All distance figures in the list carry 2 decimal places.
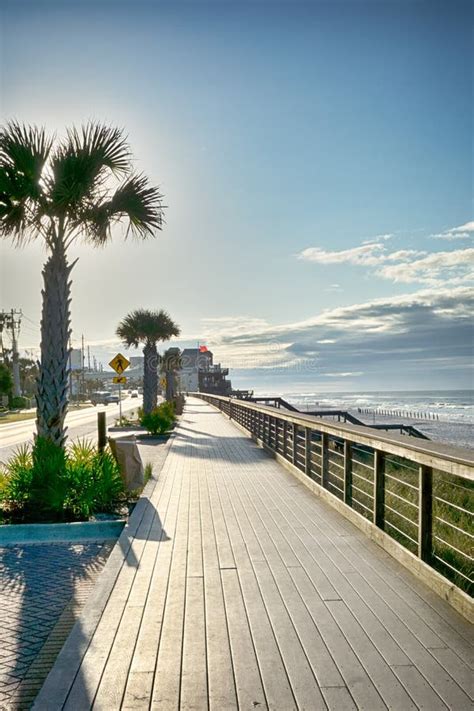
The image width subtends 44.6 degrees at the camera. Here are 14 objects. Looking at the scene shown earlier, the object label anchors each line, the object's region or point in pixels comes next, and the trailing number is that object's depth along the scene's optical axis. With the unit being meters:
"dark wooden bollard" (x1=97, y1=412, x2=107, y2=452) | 10.48
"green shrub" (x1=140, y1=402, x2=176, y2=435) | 23.06
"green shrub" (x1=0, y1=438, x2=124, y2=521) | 7.67
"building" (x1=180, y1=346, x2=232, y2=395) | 86.19
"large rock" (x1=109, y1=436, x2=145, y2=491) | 9.35
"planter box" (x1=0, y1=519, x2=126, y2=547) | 6.93
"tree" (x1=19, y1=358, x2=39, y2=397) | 98.31
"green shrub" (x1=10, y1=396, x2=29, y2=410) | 59.41
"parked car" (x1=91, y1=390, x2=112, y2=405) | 80.84
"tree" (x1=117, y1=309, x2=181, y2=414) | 32.44
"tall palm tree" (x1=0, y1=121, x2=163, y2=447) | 9.20
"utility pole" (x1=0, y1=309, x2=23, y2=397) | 69.25
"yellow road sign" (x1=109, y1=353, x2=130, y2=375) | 23.56
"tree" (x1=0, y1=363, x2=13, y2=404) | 58.00
